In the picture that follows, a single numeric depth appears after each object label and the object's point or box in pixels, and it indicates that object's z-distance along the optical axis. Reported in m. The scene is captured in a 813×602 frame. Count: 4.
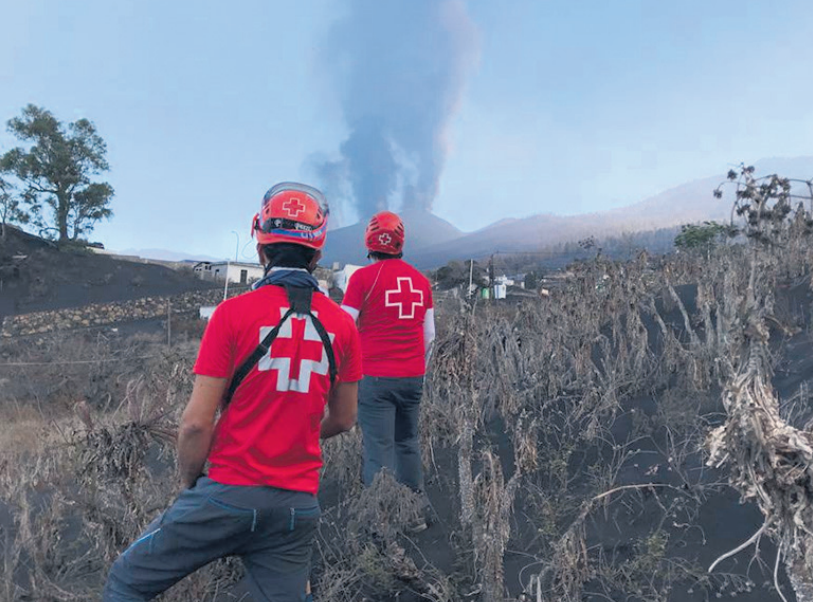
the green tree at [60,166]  36.19
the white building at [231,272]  41.38
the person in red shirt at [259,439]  2.12
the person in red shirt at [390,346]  3.89
